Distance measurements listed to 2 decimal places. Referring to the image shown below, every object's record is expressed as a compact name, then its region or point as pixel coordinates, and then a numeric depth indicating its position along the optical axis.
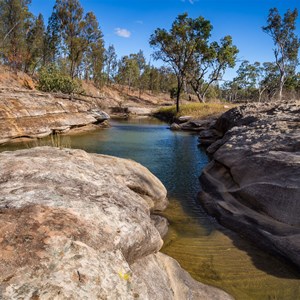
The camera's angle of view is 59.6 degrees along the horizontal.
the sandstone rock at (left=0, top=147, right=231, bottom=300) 2.43
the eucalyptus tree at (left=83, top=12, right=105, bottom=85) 49.59
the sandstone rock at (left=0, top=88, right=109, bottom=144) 17.05
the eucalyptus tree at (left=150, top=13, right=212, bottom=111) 35.06
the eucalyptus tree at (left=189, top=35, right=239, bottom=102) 37.94
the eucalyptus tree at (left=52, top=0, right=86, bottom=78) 47.12
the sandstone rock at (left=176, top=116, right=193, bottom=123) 31.47
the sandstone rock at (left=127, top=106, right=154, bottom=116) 49.53
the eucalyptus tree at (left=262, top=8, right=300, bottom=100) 36.82
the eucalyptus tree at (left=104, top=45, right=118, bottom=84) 80.81
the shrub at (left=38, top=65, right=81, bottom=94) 36.69
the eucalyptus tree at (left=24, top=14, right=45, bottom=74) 52.38
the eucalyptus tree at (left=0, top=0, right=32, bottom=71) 45.09
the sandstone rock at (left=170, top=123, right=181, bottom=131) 28.55
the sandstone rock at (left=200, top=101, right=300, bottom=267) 5.68
